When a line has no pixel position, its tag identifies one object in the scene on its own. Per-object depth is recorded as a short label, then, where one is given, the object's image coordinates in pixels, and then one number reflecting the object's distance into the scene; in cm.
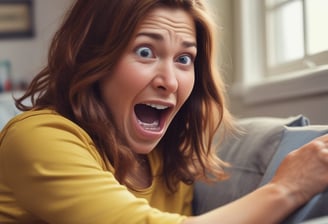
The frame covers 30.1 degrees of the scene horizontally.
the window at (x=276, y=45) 211
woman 103
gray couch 130
